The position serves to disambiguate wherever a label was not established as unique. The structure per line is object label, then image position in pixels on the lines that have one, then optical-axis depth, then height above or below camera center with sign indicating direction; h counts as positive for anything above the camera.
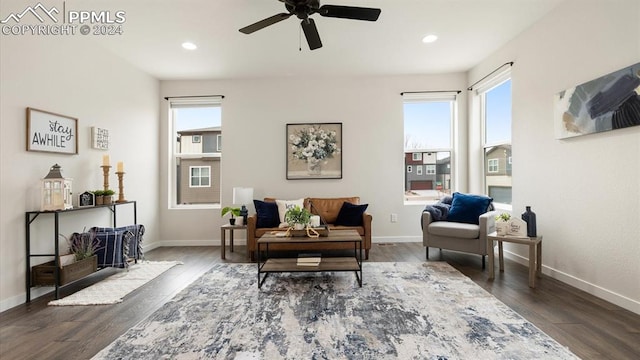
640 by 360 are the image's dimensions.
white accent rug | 2.48 -1.06
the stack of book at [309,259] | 2.79 -0.82
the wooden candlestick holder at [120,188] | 3.51 -0.07
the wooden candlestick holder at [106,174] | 3.29 +0.10
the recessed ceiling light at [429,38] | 3.34 +1.75
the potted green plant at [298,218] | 3.06 -0.41
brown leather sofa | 3.61 -0.69
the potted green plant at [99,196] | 3.16 -0.16
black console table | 2.49 -0.65
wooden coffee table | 2.67 -0.84
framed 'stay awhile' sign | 2.60 +0.51
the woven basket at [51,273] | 2.54 -0.85
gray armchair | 3.27 -0.66
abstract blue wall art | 2.15 +0.65
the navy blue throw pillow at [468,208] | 3.61 -0.36
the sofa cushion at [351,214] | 3.93 -0.48
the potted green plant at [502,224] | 2.93 -0.46
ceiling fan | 2.18 +1.36
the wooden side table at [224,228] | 3.87 -0.66
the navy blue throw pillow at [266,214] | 3.90 -0.46
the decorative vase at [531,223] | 2.85 -0.45
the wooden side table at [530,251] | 2.69 -0.74
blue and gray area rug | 1.70 -1.04
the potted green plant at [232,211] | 4.12 -0.44
